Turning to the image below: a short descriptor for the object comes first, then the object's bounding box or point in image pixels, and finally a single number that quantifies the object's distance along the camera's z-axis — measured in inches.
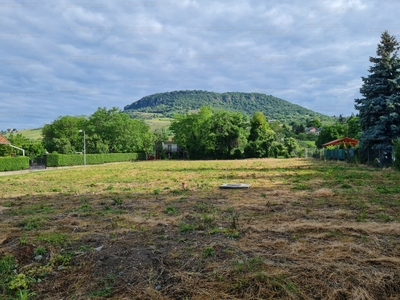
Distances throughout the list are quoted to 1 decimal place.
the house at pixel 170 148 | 2508.6
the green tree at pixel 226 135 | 2022.6
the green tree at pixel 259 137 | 2016.5
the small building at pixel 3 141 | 1151.8
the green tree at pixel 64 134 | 1845.5
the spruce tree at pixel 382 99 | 792.9
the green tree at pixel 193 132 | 2172.6
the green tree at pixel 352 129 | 2092.0
